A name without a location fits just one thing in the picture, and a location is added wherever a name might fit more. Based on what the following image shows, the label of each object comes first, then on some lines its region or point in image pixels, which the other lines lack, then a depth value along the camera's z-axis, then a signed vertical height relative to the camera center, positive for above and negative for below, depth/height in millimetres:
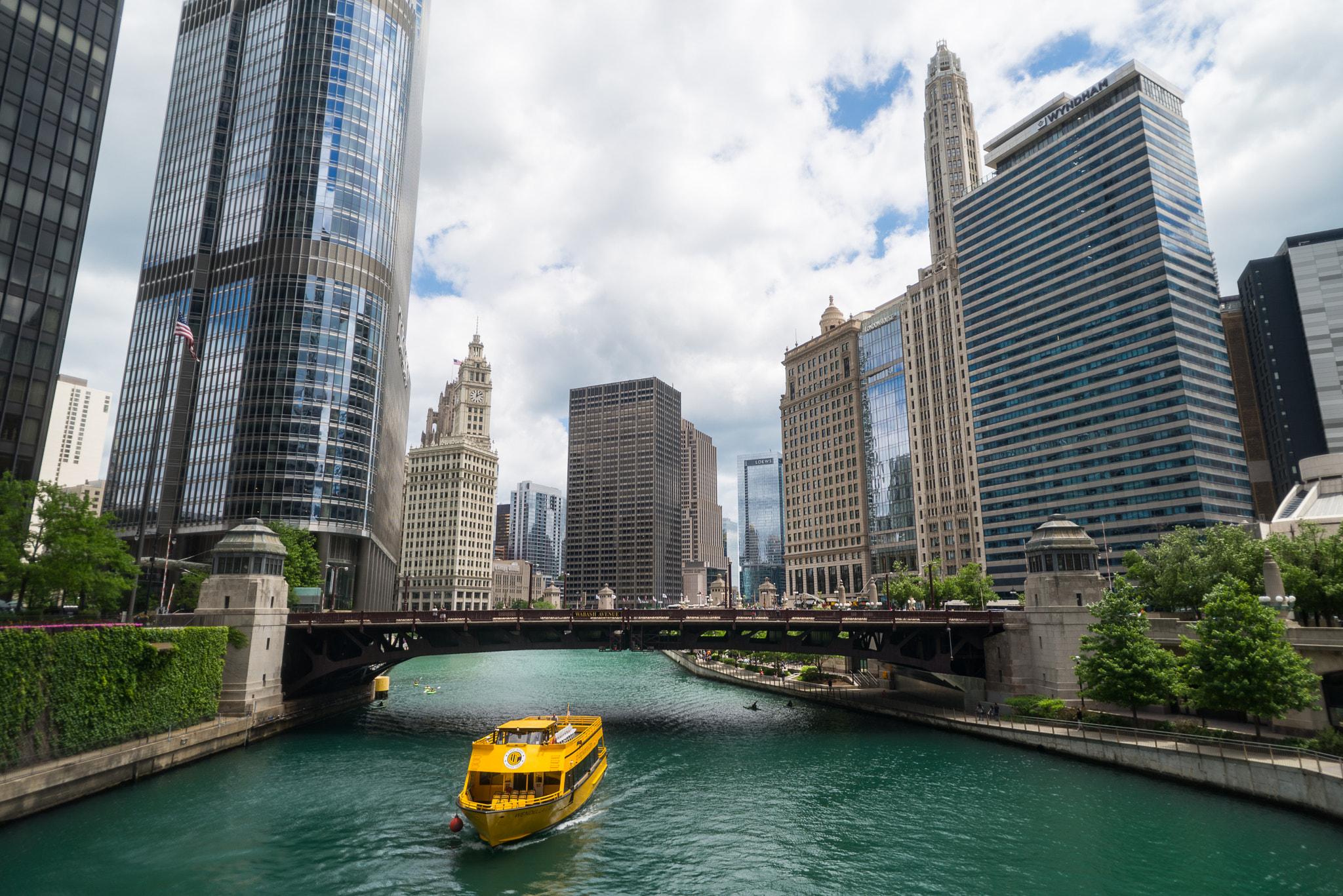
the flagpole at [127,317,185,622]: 37594 +3622
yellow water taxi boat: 32938 -8841
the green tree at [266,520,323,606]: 89875 +5043
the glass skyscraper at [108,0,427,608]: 113000 +51999
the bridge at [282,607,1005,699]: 62094 -3165
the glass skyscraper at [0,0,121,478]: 58812 +34226
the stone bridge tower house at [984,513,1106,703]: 58128 -1742
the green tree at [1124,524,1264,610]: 60844 +2716
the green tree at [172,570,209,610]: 85188 +1059
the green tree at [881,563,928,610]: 111819 +983
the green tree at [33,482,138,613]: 51969 +3546
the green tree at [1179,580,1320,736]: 40719 -3891
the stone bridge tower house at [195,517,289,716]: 56250 -807
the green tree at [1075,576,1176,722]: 47844 -4324
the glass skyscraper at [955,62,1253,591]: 133750 +52559
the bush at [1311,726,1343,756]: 35750 -7302
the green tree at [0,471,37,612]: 49656 +4711
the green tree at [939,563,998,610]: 103062 +1226
